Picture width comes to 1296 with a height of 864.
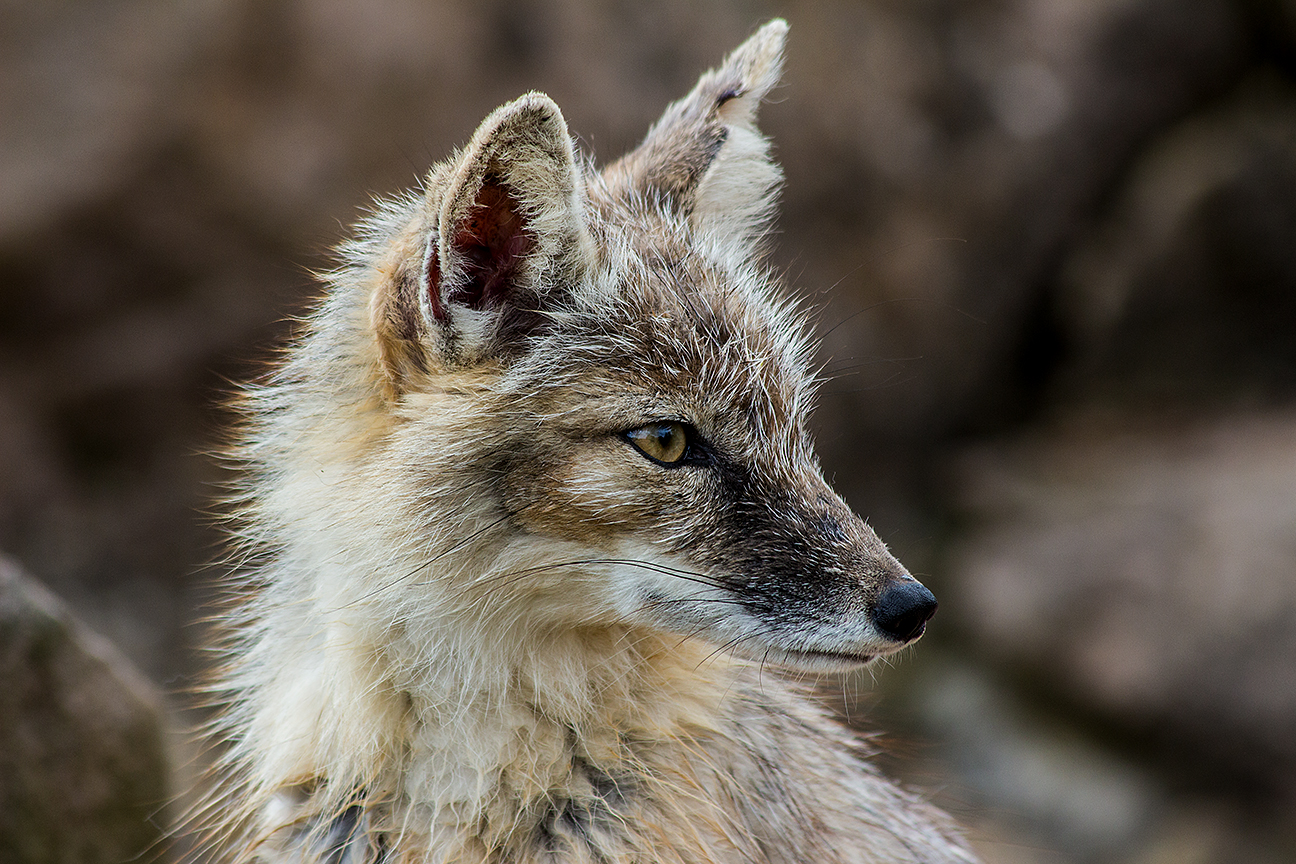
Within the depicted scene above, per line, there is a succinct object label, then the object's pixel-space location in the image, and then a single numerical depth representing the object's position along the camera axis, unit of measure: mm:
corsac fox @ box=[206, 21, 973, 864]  6254
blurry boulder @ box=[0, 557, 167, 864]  7645
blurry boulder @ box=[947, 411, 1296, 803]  16547
